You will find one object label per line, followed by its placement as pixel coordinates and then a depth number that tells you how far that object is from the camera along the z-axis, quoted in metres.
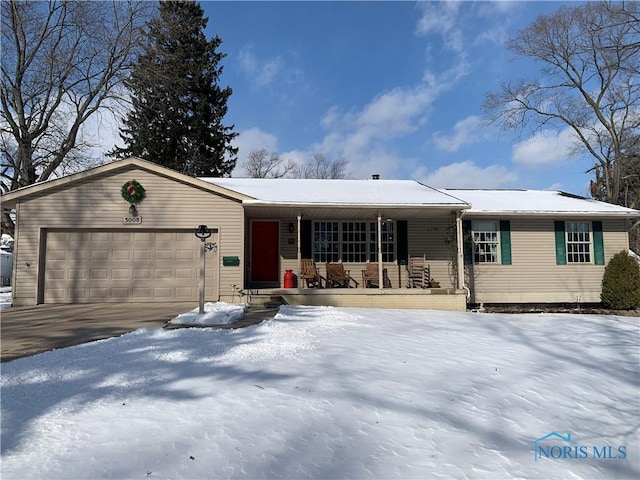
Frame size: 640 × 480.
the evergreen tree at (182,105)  20.91
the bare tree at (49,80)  16.44
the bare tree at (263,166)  33.38
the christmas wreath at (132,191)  9.88
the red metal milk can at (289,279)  10.77
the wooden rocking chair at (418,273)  11.20
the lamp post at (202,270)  7.23
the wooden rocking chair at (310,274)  10.65
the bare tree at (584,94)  20.05
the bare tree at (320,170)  34.81
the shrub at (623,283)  10.96
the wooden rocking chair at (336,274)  10.81
